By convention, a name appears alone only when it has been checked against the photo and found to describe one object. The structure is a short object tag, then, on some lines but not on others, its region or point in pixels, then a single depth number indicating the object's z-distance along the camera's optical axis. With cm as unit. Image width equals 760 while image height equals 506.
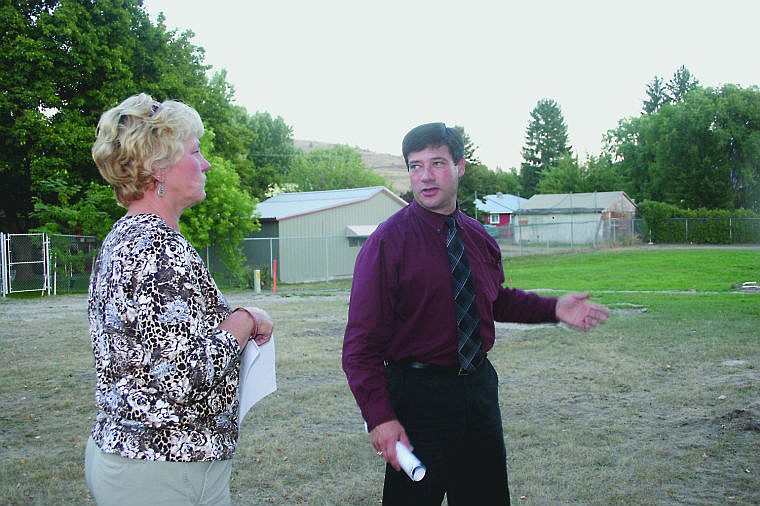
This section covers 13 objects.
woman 196
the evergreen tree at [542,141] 10200
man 283
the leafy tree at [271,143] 6450
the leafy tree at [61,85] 2495
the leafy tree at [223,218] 2538
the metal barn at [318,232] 2898
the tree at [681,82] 8938
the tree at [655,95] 9144
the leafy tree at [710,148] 5553
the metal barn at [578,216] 4881
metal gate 2208
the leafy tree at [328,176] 6644
